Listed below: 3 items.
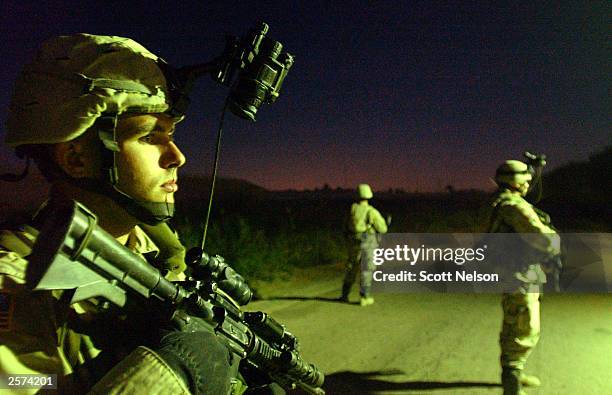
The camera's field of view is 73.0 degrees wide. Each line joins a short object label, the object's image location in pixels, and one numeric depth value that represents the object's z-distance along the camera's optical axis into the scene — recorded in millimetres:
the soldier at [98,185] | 1124
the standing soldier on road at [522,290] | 3797
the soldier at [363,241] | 7469
